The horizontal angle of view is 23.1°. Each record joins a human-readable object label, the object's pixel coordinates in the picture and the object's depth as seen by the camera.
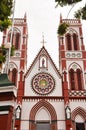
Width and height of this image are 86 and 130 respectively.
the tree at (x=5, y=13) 7.75
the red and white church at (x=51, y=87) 21.84
